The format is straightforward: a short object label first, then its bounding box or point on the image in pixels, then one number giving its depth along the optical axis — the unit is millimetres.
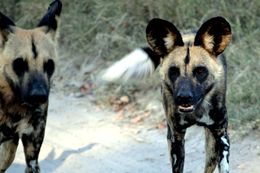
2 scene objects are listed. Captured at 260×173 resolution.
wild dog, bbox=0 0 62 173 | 8422
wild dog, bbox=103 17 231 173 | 8461
